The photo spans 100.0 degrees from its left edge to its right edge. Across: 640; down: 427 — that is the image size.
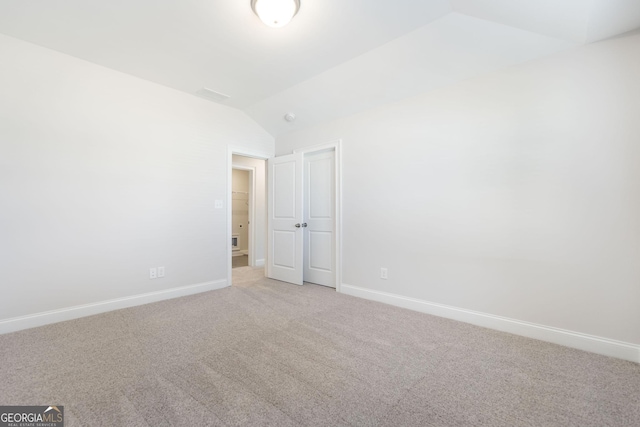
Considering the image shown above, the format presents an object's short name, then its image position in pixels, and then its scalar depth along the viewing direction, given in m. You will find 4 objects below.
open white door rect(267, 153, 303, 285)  4.08
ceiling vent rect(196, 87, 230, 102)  3.45
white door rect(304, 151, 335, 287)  3.94
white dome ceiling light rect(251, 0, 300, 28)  1.93
